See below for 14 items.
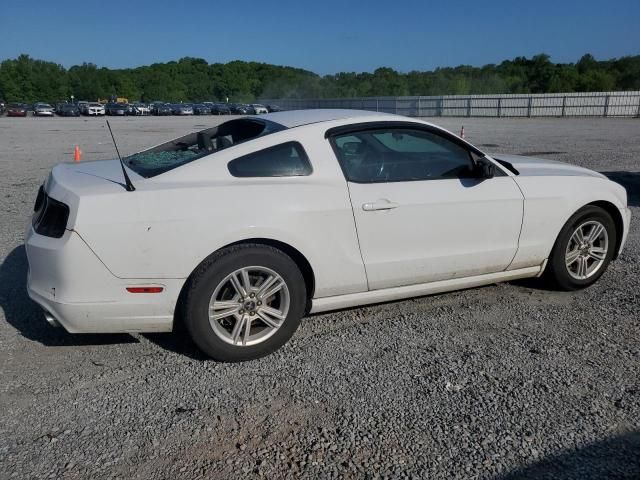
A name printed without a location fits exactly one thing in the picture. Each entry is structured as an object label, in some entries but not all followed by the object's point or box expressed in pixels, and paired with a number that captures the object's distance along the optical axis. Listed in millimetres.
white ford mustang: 3262
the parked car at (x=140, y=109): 60869
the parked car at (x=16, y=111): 55281
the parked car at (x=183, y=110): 61200
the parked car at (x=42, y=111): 56062
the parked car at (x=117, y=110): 59681
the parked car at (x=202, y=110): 62156
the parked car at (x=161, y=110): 62406
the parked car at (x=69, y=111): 56375
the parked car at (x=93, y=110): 56156
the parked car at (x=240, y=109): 59547
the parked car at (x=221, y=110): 62444
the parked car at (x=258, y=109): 56641
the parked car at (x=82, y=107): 56706
